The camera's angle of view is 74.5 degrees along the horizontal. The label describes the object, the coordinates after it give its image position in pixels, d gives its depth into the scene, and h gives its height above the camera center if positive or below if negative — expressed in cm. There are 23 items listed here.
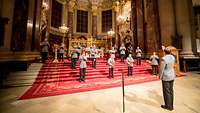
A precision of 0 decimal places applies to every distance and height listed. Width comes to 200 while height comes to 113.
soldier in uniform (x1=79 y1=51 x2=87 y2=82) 668 -27
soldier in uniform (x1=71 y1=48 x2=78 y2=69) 808 +26
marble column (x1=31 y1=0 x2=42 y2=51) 869 +209
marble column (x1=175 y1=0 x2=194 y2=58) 992 +292
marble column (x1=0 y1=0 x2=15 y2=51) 648 +225
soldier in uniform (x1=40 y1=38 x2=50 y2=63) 884 +69
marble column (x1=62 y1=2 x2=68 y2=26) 1862 +693
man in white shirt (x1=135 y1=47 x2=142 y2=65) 1020 +37
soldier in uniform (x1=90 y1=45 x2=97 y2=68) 886 +32
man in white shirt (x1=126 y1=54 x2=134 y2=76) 815 -24
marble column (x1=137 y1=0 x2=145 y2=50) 1315 +385
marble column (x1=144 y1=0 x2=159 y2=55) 1178 +307
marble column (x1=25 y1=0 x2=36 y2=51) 772 +222
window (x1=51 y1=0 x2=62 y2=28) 1711 +635
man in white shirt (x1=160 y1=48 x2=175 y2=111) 330 -37
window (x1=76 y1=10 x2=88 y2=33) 2033 +623
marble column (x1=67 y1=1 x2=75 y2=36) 1878 +658
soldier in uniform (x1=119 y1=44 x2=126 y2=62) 1074 +76
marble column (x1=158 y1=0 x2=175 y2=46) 1090 +344
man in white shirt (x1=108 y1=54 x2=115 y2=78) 750 -33
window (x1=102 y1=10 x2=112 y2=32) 2053 +643
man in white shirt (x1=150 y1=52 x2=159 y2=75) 857 -12
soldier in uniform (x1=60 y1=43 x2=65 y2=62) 986 +70
